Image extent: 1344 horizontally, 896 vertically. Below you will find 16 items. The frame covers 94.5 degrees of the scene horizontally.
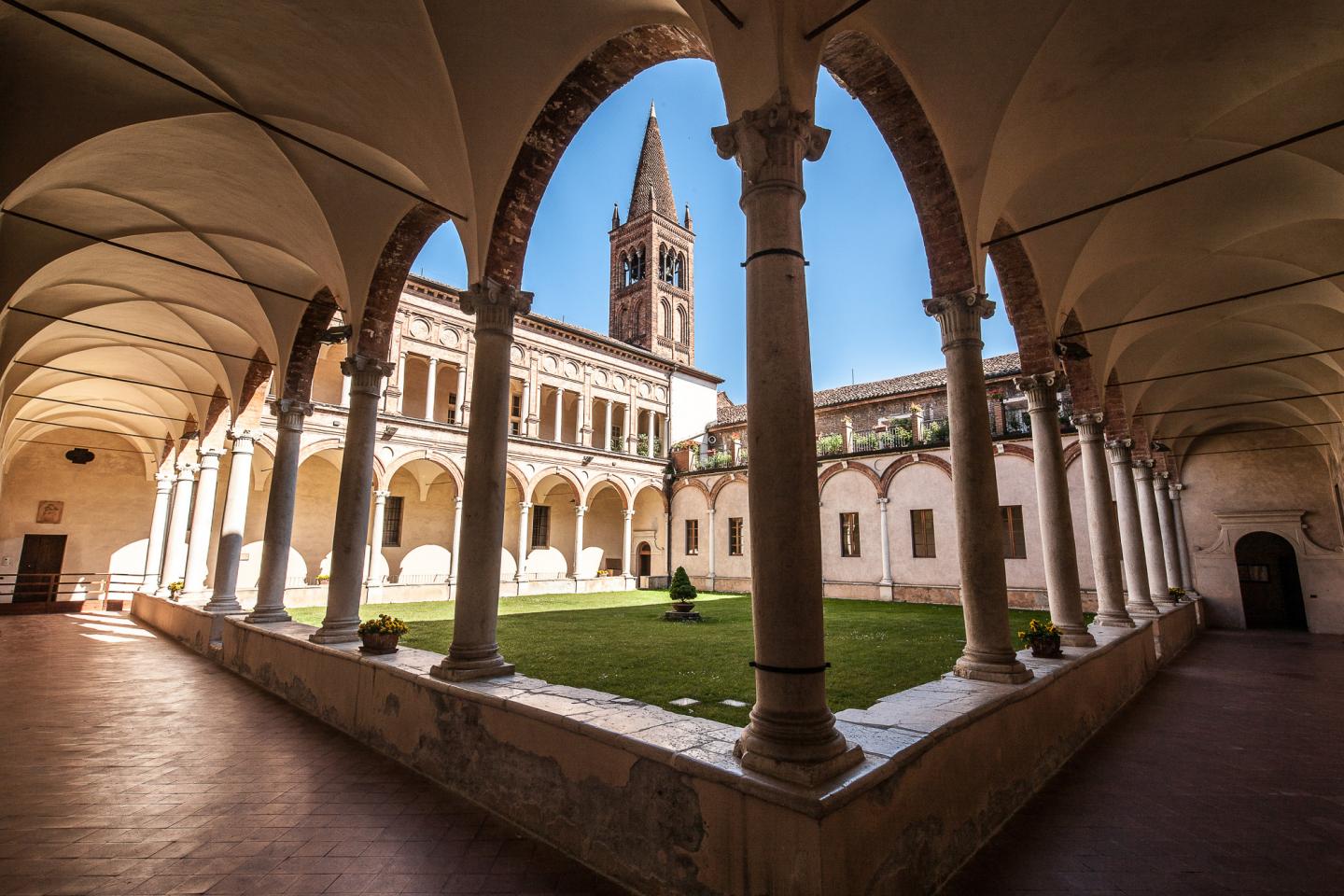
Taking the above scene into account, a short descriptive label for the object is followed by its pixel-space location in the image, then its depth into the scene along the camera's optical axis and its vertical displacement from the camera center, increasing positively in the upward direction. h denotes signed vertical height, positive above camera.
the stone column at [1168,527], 17.61 +0.52
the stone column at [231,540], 11.07 +0.12
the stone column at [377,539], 18.98 +0.26
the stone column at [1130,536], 11.47 +0.19
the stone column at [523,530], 22.62 +0.60
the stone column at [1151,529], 15.02 +0.40
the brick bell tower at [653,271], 39.97 +18.26
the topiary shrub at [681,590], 15.19 -1.07
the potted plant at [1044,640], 6.18 -0.93
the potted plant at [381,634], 6.20 -0.87
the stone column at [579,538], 24.48 +0.35
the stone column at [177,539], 15.21 +0.22
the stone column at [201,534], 13.28 +0.29
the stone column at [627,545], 26.34 +0.06
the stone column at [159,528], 18.45 +0.58
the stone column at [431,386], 21.45 +5.52
